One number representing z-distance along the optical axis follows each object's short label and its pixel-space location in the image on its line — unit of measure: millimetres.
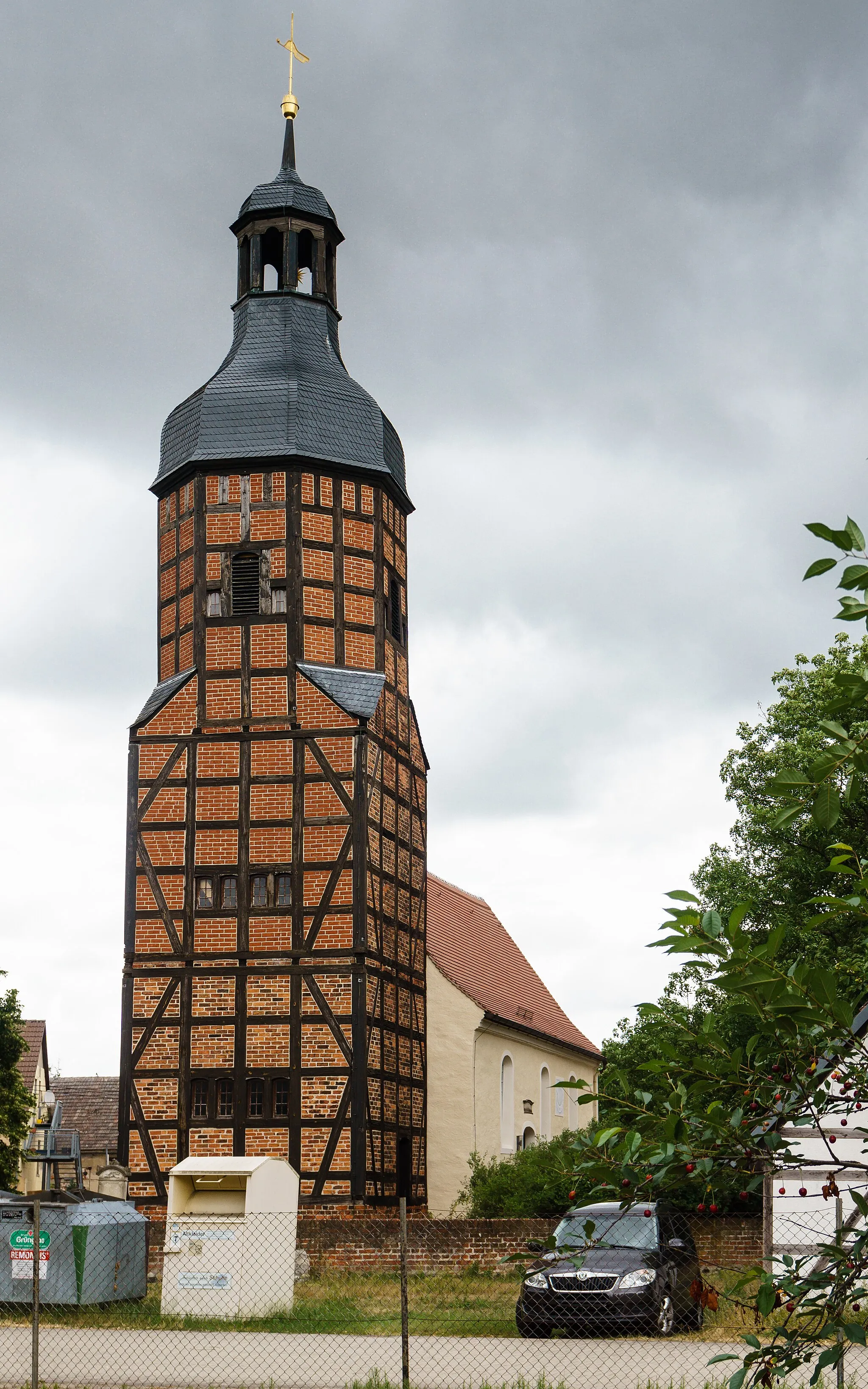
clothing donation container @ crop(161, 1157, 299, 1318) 14719
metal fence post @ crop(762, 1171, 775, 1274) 15273
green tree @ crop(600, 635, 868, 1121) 25516
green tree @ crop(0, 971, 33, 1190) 30234
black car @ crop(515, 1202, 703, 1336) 12703
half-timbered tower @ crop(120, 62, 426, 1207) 23484
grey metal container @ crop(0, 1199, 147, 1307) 14789
